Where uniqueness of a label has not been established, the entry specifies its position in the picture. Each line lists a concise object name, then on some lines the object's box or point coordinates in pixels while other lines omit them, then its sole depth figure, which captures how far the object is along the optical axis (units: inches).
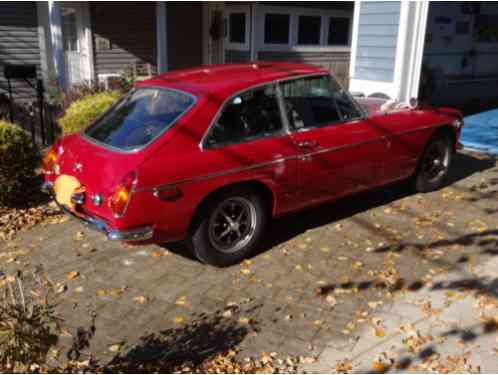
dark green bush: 252.1
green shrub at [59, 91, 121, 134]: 293.1
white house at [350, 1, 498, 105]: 379.9
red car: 173.5
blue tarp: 371.9
